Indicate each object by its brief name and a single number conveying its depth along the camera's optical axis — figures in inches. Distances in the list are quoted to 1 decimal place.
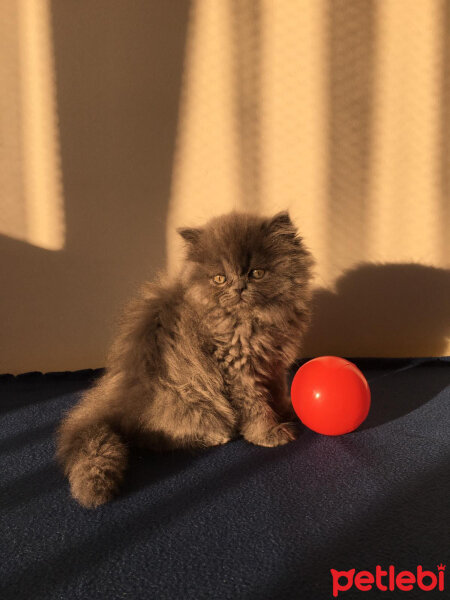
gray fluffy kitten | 16.3
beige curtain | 24.1
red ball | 16.8
